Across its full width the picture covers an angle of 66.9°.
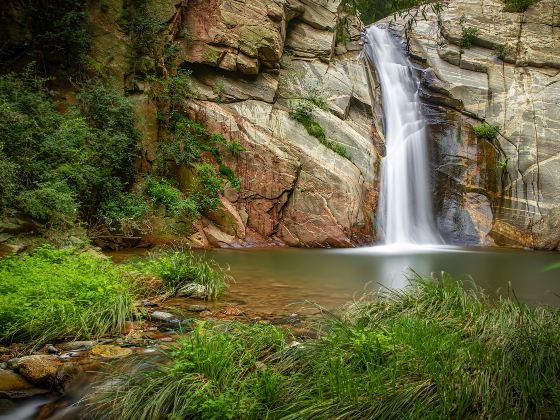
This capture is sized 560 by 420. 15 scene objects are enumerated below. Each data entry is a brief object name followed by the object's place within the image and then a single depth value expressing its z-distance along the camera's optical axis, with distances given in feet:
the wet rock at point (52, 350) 13.79
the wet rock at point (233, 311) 19.22
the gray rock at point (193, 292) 21.50
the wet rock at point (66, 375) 12.00
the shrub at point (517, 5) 72.79
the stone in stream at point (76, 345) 14.16
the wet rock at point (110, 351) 13.73
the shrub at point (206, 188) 45.55
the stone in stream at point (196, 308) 19.46
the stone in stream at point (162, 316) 17.54
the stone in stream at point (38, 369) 12.12
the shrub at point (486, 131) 62.28
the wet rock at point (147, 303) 19.34
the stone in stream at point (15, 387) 11.57
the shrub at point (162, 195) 42.45
